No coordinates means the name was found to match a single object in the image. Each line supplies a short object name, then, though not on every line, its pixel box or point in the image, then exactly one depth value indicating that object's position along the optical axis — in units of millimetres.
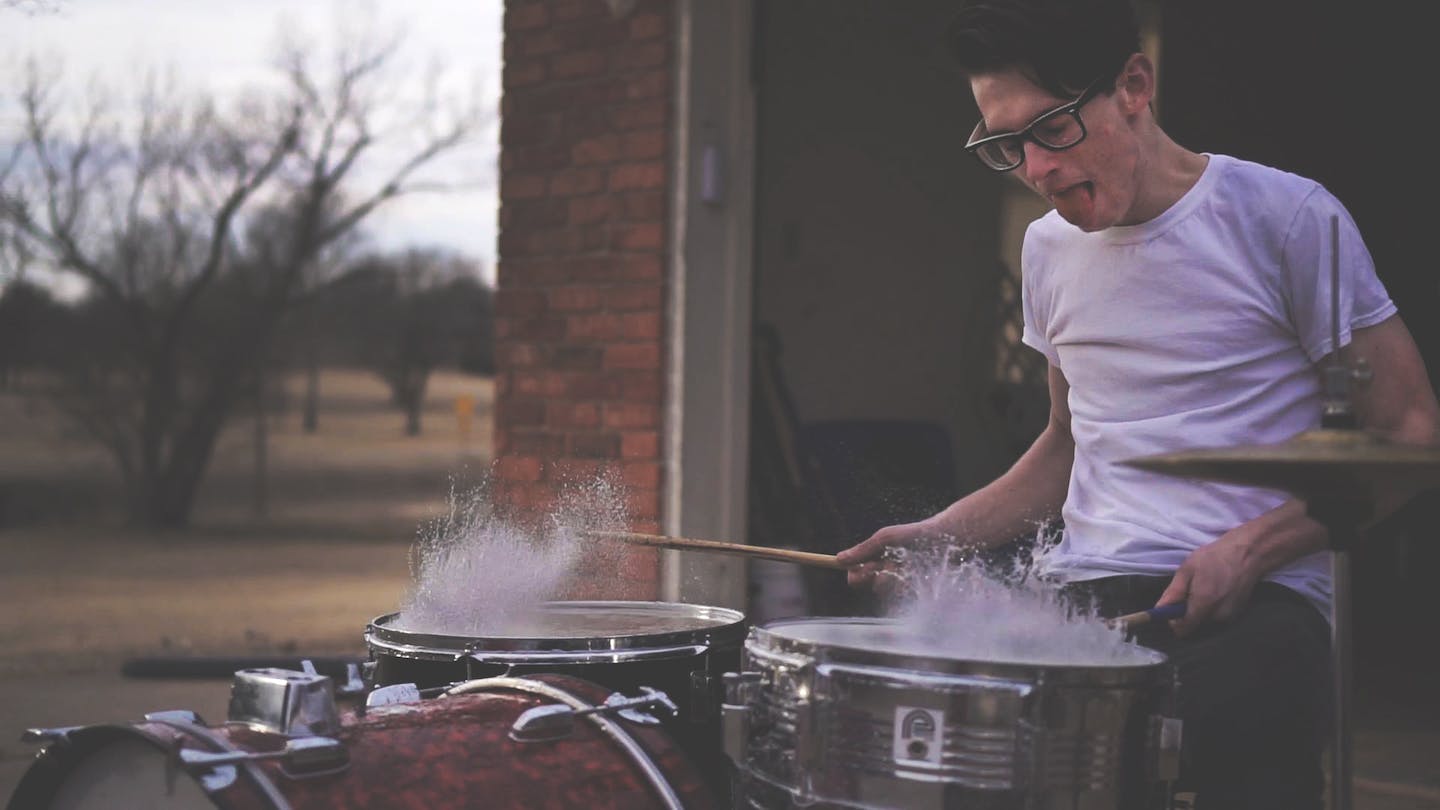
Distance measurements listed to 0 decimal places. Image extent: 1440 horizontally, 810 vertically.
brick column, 5055
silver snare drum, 1780
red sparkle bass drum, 1767
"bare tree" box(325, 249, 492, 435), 18344
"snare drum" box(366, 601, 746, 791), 2270
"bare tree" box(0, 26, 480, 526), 15289
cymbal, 1669
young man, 2021
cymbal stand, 1863
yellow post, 20547
